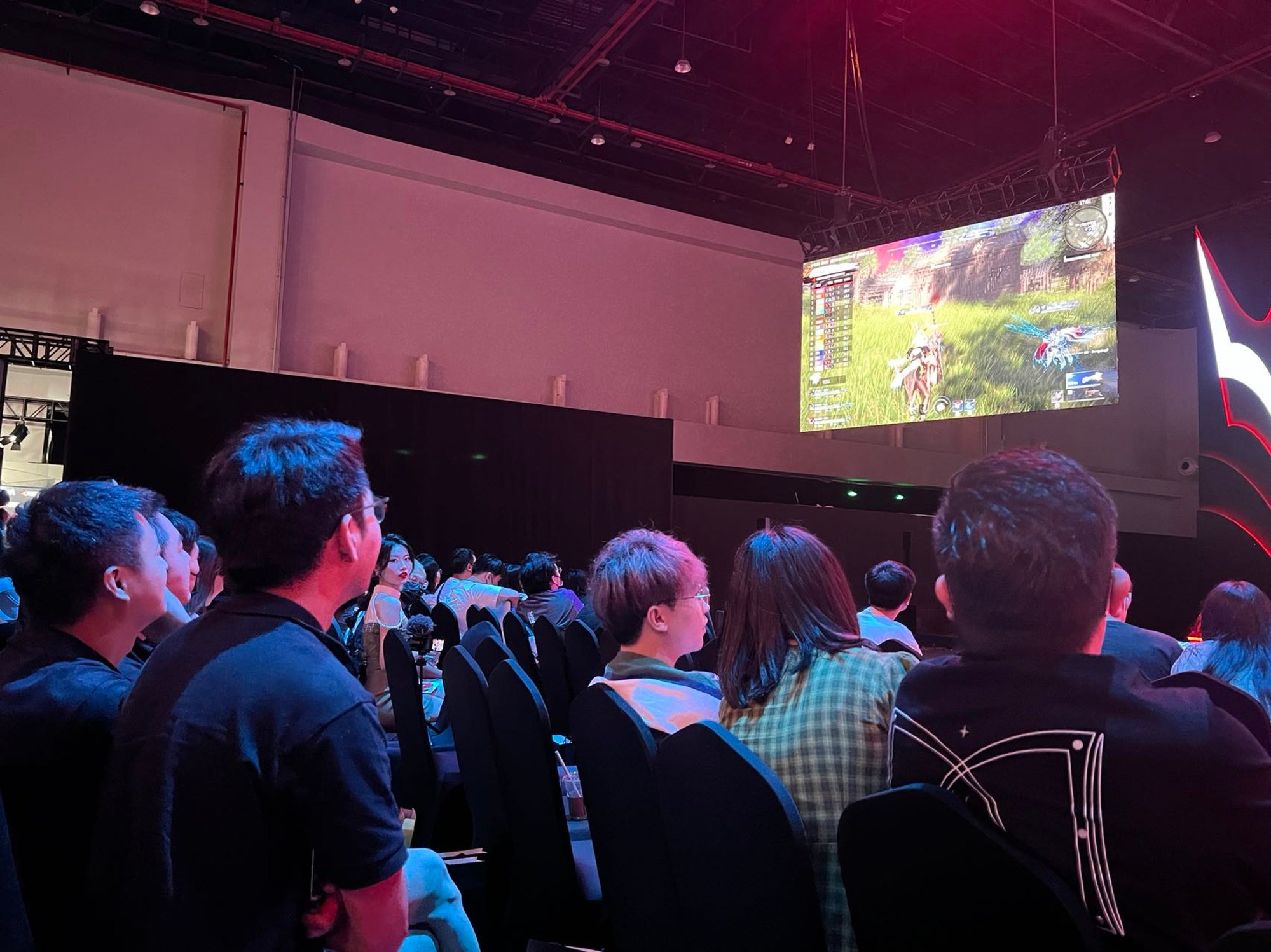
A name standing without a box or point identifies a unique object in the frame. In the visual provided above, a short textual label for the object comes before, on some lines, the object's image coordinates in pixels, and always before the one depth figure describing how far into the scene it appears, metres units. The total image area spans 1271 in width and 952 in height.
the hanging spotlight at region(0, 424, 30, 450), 8.07
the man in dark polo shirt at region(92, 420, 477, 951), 1.09
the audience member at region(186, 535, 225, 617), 3.08
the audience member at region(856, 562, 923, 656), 4.27
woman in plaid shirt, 1.55
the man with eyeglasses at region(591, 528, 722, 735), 2.48
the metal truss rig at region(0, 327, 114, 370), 7.32
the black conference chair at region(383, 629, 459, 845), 3.22
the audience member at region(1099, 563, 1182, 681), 2.65
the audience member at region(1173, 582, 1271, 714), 2.62
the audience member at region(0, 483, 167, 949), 1.29
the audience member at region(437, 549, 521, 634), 6.65
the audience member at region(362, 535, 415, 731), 3.92
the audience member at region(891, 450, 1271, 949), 1.03
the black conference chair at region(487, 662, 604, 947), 2.15
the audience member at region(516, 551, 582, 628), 5.69
